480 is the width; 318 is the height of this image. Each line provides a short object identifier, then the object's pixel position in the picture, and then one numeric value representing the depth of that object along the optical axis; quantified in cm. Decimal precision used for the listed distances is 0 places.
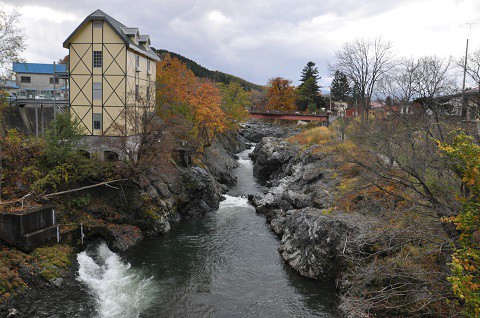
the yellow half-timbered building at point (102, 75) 3170
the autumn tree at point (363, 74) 4219
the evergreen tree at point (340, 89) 8862
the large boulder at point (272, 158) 5041
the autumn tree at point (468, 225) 817
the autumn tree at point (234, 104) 5934
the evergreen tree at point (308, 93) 8467
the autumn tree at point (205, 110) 4088
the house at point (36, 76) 6016
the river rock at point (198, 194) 3297
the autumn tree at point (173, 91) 3788
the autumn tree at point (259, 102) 9004
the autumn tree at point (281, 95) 8056
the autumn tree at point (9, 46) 2033
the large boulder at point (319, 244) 2019
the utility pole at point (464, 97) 1893
